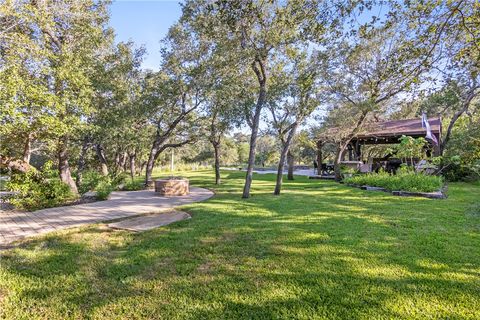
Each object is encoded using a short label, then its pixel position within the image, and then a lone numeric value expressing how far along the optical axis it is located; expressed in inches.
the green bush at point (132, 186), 487.5
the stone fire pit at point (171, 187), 399.5
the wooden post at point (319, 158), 750.1
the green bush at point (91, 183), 390.7
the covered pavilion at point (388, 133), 620.7
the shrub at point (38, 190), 282.7
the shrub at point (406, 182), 363.5
